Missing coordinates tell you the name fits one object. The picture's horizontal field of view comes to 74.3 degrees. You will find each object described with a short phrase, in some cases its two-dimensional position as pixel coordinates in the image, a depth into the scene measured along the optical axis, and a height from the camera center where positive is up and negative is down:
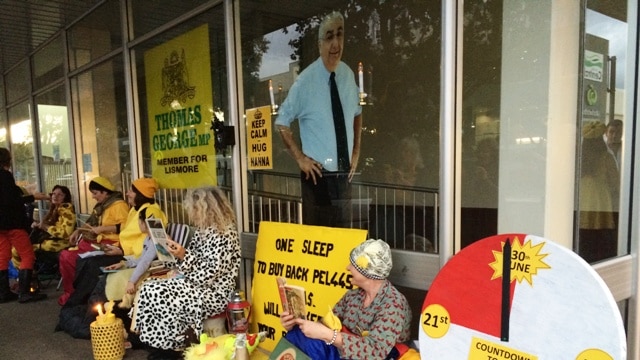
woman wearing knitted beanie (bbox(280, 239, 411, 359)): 1.90 -0.82
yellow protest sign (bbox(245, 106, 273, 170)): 3.41 +0.12
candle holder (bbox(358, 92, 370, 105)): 3.51 +0.45
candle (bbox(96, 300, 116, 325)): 3.12 -1.20
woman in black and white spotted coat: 2.95 -0.93
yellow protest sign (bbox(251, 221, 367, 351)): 2.47 -0.73
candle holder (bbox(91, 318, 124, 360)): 3.07 -1.35
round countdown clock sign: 1.37 -0.58
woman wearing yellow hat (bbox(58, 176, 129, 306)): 4.29 -0.72
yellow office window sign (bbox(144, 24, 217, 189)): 3.87 +0.43
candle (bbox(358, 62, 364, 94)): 3.63 +0.67
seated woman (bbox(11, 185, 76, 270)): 5.26 -0.90
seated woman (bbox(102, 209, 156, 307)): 3.42 -0.97
